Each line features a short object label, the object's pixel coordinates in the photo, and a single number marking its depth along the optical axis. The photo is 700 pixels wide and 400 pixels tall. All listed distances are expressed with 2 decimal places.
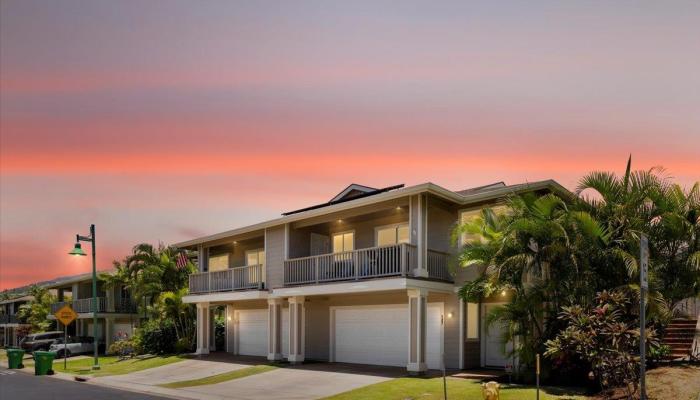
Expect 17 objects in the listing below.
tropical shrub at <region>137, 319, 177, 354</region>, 34.31
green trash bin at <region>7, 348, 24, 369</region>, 33.75
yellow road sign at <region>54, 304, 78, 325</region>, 30.41
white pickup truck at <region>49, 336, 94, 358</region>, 40.44
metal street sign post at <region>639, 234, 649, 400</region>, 10.28
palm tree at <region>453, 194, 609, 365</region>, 16.80
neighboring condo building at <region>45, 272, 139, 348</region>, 46.47
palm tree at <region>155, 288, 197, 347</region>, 34.50
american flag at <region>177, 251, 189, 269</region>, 36.97
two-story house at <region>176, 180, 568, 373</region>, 21.36
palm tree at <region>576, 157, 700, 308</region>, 16.53
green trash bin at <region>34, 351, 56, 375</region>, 29.28
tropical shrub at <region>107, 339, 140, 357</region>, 35.38
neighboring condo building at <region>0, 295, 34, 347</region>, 65.19
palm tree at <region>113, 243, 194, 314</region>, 37.06
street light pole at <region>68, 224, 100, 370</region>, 29.15
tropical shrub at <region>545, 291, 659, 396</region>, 14.40
